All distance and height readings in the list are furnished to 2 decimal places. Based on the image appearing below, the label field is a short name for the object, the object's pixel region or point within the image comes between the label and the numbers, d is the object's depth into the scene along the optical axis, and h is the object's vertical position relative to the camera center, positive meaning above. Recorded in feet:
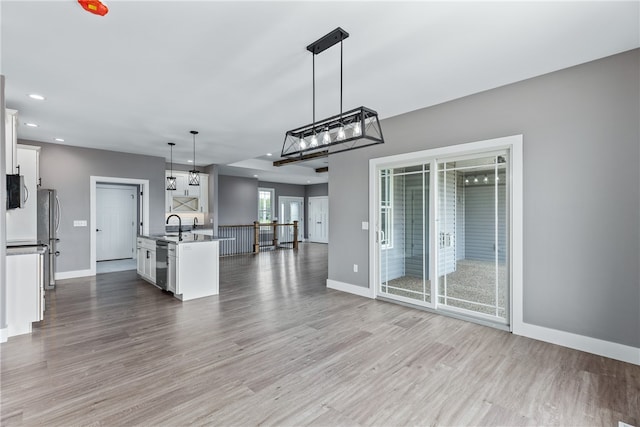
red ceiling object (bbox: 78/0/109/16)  6.63 +4.61
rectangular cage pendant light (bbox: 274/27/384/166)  7.87 +2.55
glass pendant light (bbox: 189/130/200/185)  17.79 +4.84
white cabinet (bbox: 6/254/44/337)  11.07 -2.75
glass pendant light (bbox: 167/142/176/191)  20.57 +2.49
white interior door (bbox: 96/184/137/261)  25.97 -0.37
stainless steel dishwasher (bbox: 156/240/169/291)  16.28 -2.48
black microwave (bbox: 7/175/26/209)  12.21 +1.06
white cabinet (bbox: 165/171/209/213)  27.47 +1.88
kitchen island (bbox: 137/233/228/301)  15.31 -2.53
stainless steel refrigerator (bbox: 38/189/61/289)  17.33 -0.48
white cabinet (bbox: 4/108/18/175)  12.17 +3.16
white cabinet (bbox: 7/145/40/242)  14.25 +0.41
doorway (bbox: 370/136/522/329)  11.66 -0.73
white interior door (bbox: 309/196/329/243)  44.28 -0.56
